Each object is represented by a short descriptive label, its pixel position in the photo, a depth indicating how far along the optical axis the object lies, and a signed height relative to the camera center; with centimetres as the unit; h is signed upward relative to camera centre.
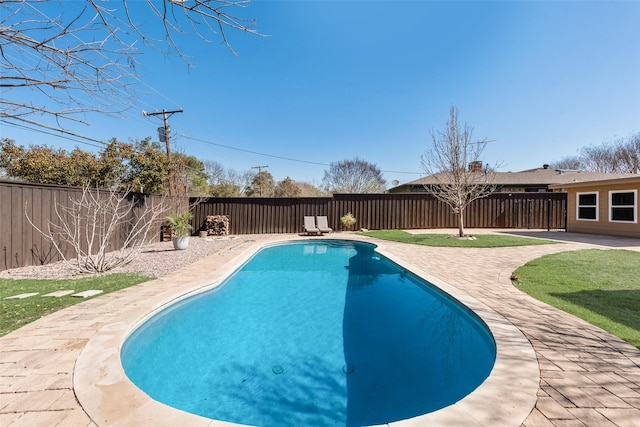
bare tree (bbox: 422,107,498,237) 1072 +274
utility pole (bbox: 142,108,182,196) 1262 +452
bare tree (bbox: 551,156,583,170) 3283 +776
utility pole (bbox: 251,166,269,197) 2784 +520
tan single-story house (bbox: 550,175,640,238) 999 +65
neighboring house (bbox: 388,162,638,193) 2085 +341
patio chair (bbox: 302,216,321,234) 1238 -32
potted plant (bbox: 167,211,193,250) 855 -46
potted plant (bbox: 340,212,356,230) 1328 -1
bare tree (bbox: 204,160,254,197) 2708 +453
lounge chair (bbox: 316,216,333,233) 1299 -15
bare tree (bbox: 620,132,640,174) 2572 +694
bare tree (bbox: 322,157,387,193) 2952 +490
